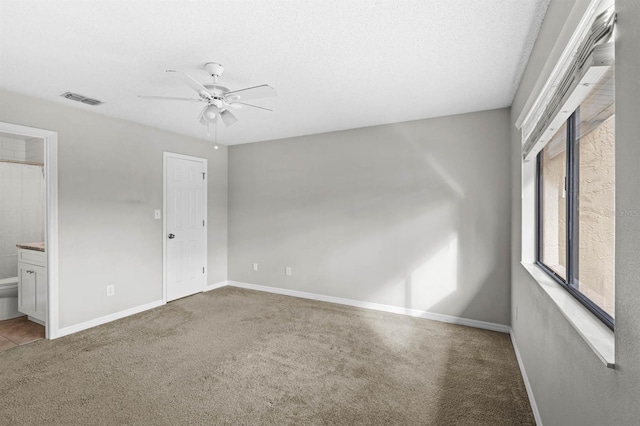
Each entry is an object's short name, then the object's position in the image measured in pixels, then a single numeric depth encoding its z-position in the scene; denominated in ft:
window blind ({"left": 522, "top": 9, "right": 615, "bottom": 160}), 3.22
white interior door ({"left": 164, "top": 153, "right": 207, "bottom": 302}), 14.46
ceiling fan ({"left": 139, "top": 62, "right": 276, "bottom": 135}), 7.63
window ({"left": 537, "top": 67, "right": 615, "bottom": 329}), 4.01
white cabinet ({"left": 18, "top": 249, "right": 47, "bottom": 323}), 11.12
